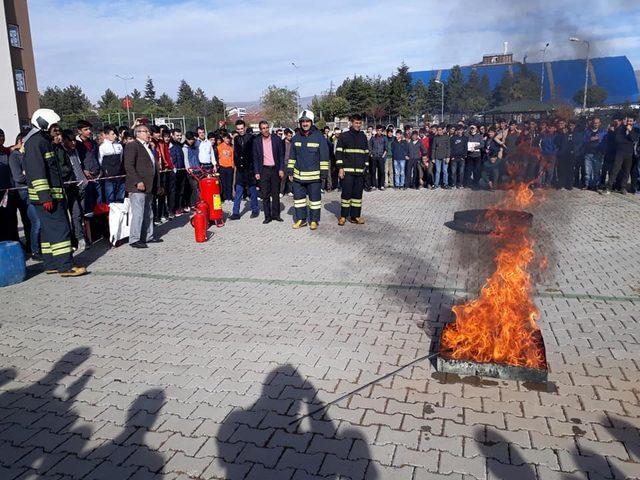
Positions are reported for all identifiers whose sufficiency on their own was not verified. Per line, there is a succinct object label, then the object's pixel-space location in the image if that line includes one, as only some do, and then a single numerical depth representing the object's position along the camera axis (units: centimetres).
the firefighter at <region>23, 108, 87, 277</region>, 647
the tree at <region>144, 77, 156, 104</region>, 7729
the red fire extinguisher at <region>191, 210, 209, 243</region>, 892
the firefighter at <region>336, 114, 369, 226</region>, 989
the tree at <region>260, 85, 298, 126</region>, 4791
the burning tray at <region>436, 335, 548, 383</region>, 364
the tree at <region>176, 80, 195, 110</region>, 6585
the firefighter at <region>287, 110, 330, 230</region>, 962
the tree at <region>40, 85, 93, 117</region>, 5081
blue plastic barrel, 657
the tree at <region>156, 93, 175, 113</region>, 4922
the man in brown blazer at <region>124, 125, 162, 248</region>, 827
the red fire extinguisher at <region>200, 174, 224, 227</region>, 990
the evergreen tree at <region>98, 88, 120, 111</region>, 5150
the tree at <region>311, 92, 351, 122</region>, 4166
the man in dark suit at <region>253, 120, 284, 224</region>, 1035
